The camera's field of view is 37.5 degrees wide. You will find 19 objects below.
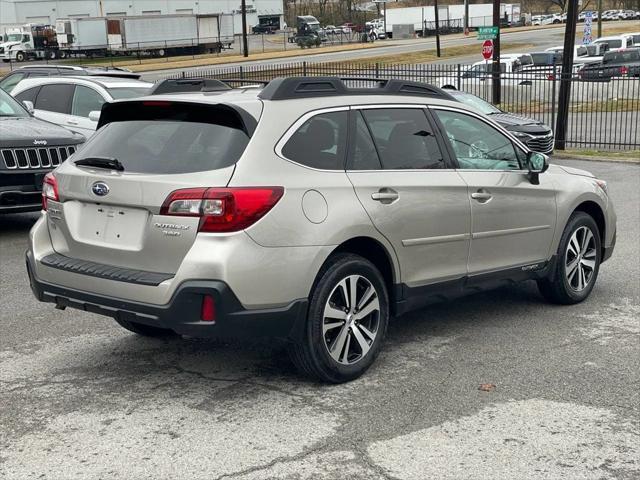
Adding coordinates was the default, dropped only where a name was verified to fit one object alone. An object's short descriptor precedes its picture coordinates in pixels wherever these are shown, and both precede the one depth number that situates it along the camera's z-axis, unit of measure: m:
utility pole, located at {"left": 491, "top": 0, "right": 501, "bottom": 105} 27.59
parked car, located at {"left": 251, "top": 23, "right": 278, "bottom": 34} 100.41
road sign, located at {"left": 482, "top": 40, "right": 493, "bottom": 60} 29.28
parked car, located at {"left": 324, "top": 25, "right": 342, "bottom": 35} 90.04
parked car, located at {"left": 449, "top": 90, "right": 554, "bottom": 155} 17.84
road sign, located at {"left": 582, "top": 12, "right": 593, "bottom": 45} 31.78
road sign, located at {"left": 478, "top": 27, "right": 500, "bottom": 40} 28.28
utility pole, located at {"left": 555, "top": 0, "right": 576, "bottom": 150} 20.28
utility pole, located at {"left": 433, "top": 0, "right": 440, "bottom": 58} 57.14
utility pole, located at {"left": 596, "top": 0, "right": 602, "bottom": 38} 57.91
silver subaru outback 4.86
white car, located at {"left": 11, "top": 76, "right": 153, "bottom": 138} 14.38
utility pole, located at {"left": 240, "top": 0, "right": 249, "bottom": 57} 57.81
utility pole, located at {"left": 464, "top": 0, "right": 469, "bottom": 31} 80.66
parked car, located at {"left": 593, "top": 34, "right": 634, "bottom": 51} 49.00
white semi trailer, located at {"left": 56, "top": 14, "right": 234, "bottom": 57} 68.88
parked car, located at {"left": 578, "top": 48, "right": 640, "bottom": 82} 37.38
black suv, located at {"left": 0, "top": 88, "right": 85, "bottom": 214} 9.90
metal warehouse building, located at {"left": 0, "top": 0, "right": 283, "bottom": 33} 85.69
